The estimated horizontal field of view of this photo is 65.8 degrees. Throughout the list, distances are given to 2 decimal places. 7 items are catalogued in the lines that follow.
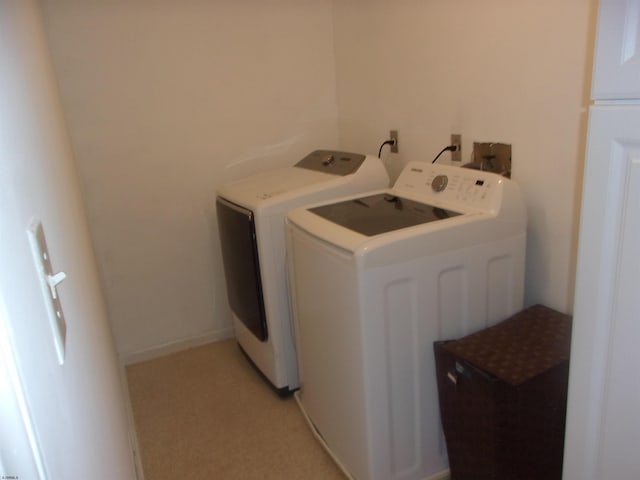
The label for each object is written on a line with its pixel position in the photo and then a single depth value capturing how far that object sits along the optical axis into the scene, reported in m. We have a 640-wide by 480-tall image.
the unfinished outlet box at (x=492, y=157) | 1.75
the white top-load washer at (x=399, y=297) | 1.44
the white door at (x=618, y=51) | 0.79
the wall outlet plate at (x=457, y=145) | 1.96
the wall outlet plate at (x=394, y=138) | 2.36
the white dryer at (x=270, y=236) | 2.02
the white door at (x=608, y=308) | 0.84
